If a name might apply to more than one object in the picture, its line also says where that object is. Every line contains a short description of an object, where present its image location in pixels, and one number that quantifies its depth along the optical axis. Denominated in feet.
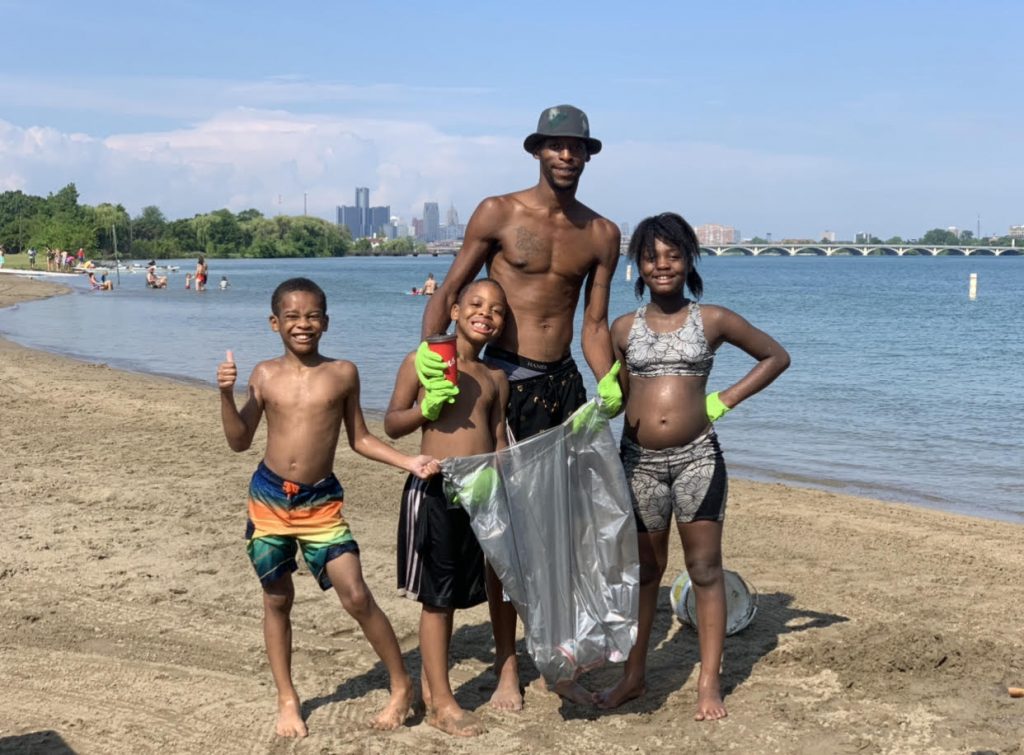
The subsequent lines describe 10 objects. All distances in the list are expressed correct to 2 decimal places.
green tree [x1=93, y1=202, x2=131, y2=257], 359.17
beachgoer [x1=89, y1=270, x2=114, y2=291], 162.61
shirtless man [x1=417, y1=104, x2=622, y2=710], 15.29
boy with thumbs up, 13.83
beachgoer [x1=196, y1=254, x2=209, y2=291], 173.97
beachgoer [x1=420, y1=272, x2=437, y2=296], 137.15
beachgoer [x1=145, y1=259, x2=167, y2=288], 174.40
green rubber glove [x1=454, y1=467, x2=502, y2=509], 13.85
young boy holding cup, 14.16
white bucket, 18.06
